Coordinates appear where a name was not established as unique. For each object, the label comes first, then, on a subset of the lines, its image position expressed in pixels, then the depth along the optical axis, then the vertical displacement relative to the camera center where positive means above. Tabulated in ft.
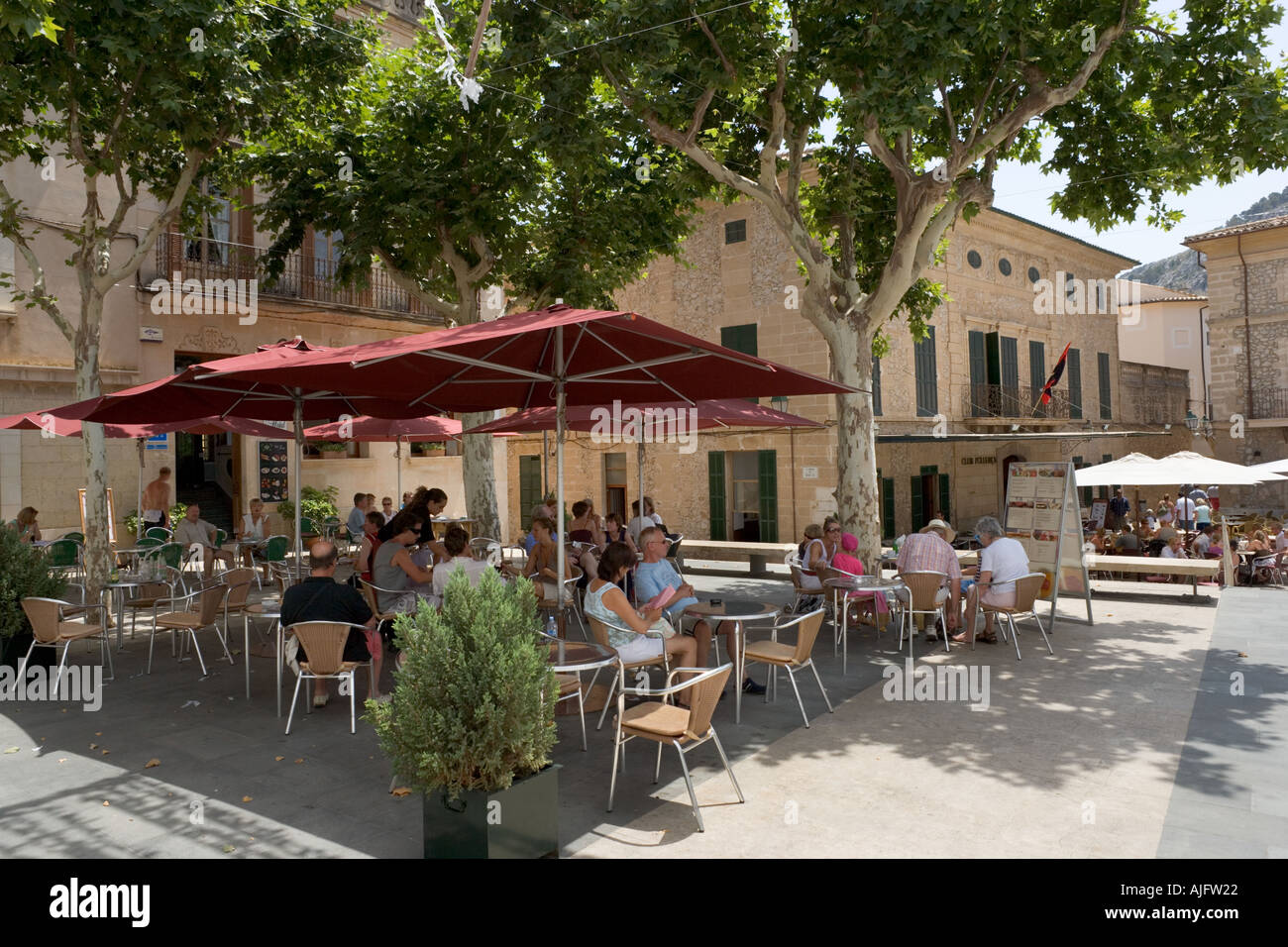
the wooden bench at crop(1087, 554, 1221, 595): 37.42 -4.09
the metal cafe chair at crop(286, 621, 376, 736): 18.47 -3.36
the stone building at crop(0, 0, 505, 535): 47.19 +9.67
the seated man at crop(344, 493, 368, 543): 46.32 -1.59
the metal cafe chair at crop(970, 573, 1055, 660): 26.43 -3.59
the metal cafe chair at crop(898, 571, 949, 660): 25.91 -3.36
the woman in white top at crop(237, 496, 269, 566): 41.05 -1.50
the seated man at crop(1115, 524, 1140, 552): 46.68 -3.57
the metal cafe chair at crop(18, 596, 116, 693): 21.48 -3.21
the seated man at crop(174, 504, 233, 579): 36.70 -1.77
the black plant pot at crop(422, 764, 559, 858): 11.52 -4.57
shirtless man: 43.88 -0.02
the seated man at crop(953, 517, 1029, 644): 27.09 -2.85
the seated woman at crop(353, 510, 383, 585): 28.81 -1.65
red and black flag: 77.87 +9.18
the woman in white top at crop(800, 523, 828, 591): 27.71 -2.56
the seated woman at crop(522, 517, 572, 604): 29.35 -2.20
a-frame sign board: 31.60 -1.68
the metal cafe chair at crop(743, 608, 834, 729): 18.69 -3.78
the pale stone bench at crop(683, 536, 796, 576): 47.39 -3.86
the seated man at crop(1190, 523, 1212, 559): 45.44 -3.77
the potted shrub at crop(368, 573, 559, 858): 11.62 -3.30
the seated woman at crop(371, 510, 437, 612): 23.47 -2.23
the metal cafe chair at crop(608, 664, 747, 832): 13.79 -3.91
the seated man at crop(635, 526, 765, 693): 19.88 -2.15
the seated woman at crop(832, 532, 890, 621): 27.07 -2.81
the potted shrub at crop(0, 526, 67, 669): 23.09 -2.43
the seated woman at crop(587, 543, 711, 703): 17.65 -2.70
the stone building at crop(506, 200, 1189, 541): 66.85 +7.63
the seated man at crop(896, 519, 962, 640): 27.27 -2.39
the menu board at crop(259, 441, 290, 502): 58.39 +1.50
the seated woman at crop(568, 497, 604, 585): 34.17 -1.64
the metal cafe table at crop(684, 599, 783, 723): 19.58 -3.04
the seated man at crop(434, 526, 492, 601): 21.66 -1.77
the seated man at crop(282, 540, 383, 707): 19.25 -2.45
